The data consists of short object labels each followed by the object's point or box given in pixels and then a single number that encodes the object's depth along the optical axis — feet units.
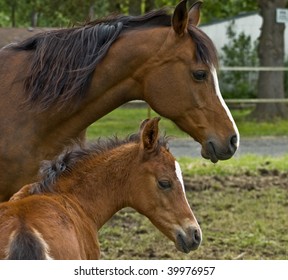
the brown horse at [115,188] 17.39
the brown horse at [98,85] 20.34
